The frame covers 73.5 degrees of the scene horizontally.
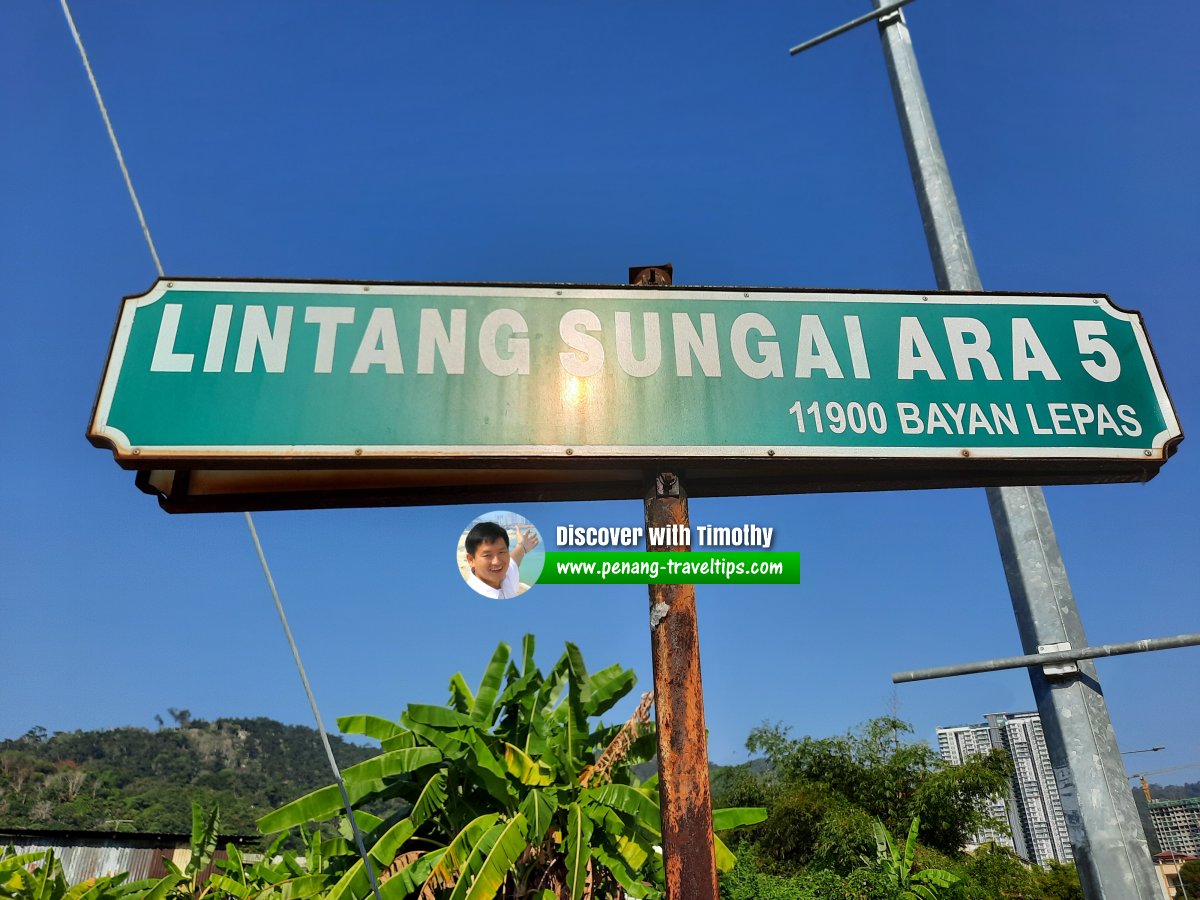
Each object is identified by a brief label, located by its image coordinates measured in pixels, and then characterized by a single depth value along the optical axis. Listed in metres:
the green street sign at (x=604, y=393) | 2.00
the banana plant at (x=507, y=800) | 7.80
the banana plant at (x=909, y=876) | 17.44
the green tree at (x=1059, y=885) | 39.12
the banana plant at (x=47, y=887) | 10.91
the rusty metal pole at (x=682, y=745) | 1.67
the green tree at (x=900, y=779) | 28.27
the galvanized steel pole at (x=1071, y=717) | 2.00
